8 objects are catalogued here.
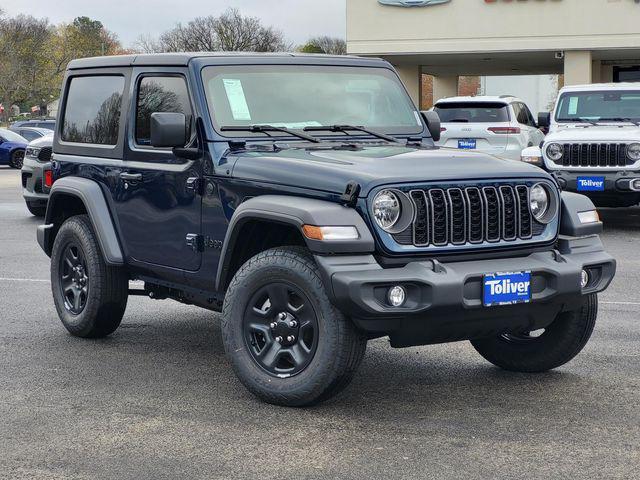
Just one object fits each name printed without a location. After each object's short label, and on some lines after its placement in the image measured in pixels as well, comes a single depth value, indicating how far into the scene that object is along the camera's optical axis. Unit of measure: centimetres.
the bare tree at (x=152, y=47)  9325
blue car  3375
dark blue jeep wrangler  557
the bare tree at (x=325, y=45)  9775
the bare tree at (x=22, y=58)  8219
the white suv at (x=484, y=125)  1950
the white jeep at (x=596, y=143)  1475
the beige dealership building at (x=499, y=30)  3328
